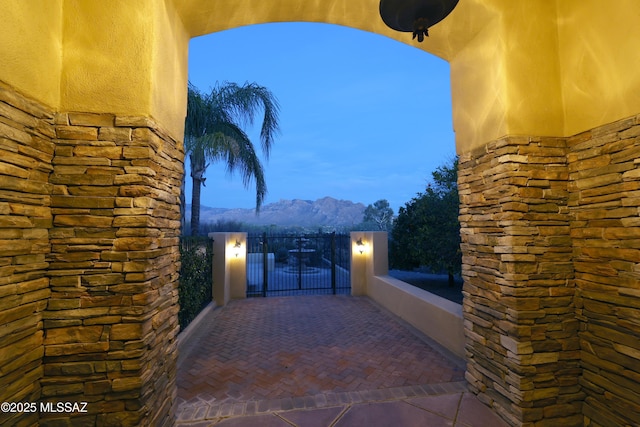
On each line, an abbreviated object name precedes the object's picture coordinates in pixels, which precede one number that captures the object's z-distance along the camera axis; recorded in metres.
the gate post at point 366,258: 7.34
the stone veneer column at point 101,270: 1.84
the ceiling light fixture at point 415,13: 1.68
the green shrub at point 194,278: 4.89
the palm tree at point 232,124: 7.68
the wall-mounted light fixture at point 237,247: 7.24
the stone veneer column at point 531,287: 2.39
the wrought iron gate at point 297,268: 8.22
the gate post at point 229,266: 6.68
